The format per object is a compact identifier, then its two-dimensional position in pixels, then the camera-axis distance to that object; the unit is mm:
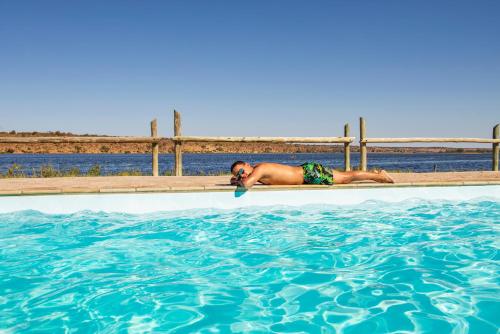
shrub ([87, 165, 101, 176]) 10813
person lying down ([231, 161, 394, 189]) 6387
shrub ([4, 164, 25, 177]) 9836
